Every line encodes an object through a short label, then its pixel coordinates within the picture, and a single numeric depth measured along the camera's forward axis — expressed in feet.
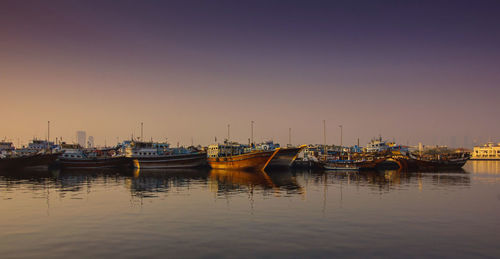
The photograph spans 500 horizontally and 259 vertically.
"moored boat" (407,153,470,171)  292.61
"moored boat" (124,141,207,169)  285.64
